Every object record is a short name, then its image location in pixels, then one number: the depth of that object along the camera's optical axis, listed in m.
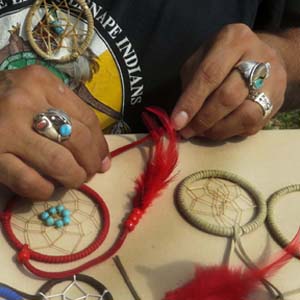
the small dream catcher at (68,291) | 0.67
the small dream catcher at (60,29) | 0.90
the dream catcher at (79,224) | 0.70
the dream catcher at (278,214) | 0.73
